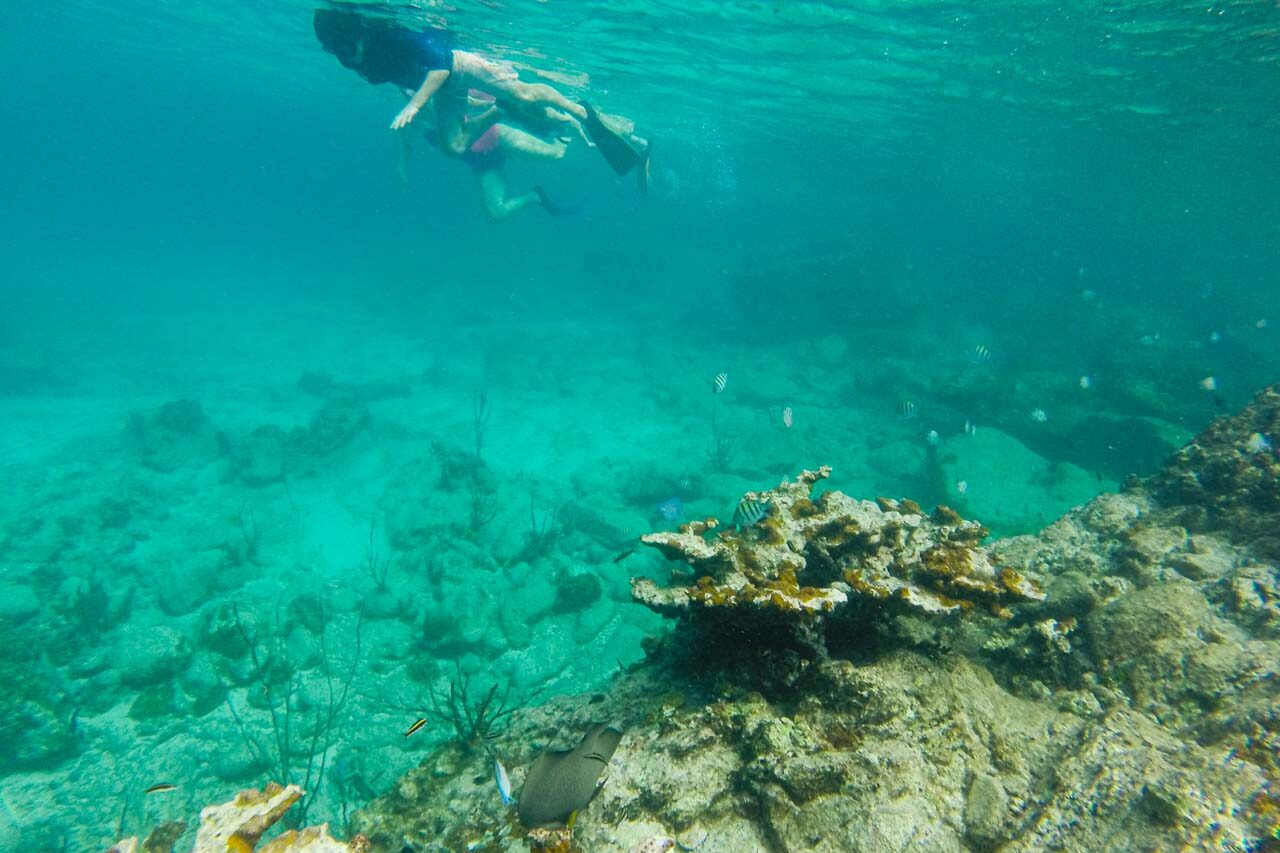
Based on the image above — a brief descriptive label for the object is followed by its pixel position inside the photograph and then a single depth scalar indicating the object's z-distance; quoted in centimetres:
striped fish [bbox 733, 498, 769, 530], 425
